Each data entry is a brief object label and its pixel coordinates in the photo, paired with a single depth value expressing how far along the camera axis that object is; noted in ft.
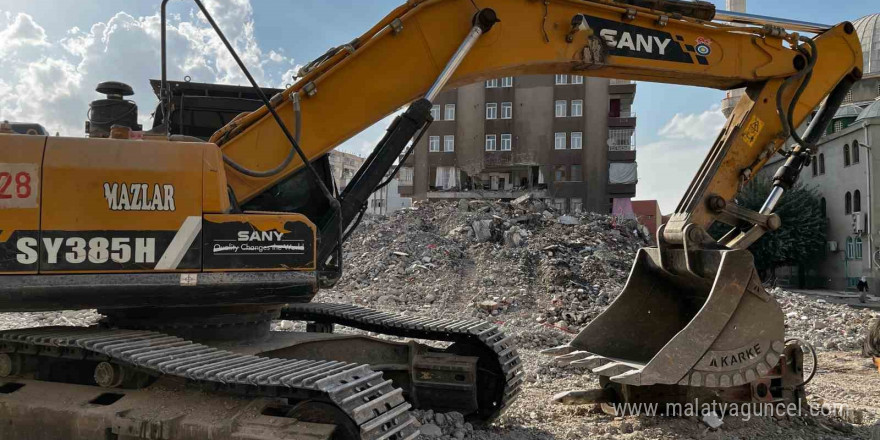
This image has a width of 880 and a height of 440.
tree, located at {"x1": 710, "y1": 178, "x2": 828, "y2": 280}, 106.11
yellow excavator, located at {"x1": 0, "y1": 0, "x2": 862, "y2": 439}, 11.96
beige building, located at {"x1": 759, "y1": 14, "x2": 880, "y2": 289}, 97.09
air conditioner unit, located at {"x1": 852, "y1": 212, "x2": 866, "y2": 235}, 100.09
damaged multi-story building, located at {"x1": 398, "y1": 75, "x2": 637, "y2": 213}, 127.75
